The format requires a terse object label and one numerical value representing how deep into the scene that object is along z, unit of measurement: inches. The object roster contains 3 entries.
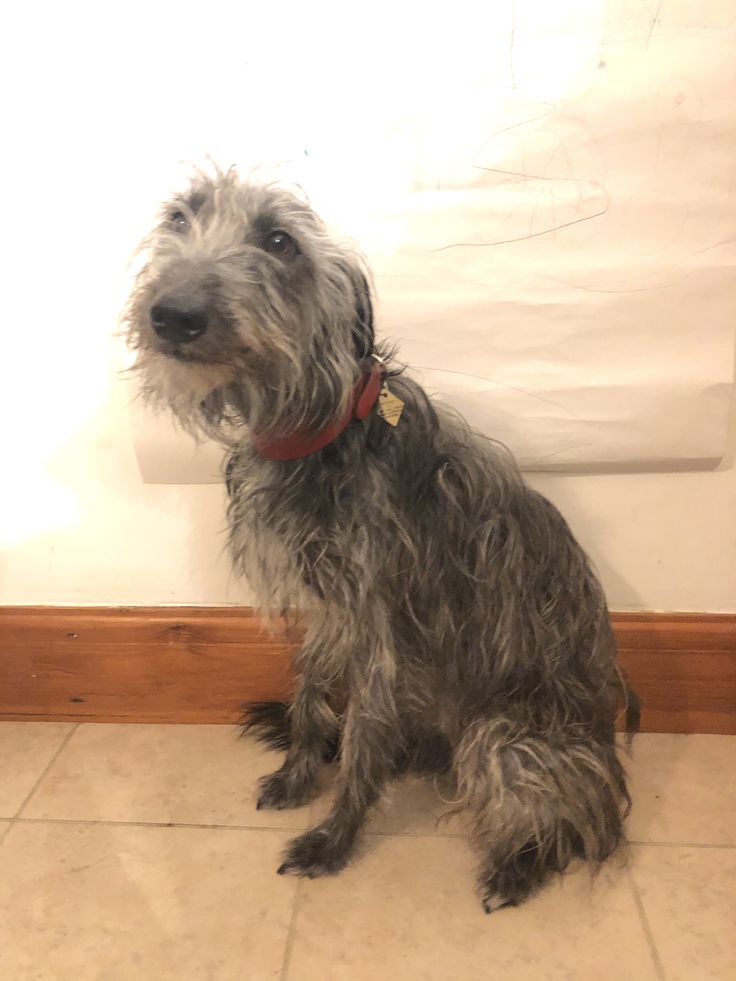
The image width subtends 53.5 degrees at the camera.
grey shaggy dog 39.1
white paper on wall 45.8
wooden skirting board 59.0
